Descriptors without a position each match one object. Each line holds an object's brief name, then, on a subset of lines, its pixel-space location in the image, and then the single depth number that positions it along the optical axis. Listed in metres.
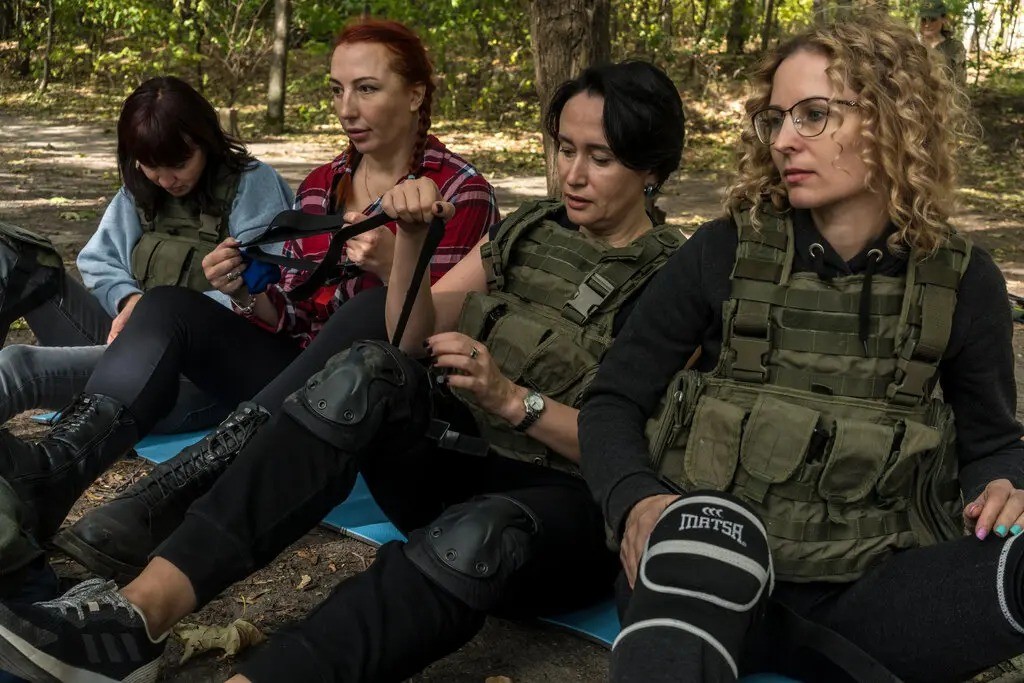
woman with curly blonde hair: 2.04
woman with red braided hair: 2.80
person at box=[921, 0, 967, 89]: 7.49
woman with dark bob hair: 2.03
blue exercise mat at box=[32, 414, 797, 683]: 2.57
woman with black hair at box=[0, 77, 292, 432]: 3.41
